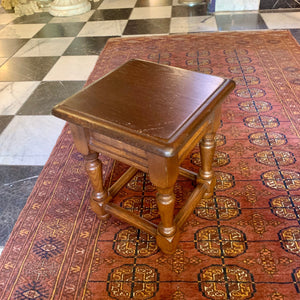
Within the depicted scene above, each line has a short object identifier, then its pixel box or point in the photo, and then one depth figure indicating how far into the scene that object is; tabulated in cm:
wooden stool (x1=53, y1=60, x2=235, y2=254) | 98
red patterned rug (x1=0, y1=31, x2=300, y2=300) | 118
